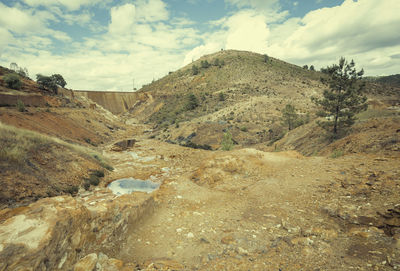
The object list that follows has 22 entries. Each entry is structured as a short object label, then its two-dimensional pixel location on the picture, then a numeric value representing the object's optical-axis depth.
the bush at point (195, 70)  73.69
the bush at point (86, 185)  12.06
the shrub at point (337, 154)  12.17
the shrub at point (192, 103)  46.50
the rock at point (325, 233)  5.30
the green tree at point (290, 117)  27.20
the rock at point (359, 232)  4.96
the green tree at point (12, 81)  28.68
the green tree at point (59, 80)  48.56
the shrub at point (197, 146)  24.77
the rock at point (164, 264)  4.48
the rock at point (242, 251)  5.10
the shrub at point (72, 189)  10.89
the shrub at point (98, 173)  13.82
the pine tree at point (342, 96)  14.86
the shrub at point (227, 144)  19.52
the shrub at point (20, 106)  23.49
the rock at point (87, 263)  3.89
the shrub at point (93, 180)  12.77
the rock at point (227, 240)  5.62
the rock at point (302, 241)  5.13
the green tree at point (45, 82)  36.66
